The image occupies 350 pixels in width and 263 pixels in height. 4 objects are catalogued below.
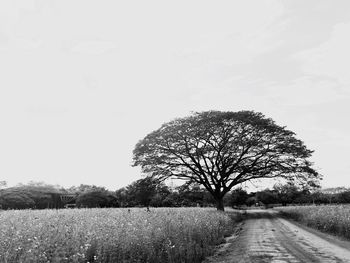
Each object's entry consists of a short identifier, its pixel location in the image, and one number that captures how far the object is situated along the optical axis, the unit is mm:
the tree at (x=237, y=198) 81438
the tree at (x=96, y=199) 41938
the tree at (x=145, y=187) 39875
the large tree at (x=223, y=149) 36250
